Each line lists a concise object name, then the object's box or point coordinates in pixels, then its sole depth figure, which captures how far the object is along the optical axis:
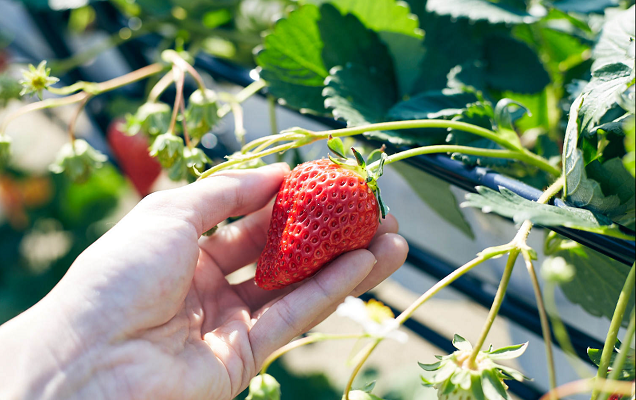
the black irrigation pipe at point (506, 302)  0.63
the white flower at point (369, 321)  0.33
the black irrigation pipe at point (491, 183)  0.41
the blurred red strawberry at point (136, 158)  0.99
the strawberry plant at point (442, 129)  0.41
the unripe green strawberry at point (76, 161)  0.68
